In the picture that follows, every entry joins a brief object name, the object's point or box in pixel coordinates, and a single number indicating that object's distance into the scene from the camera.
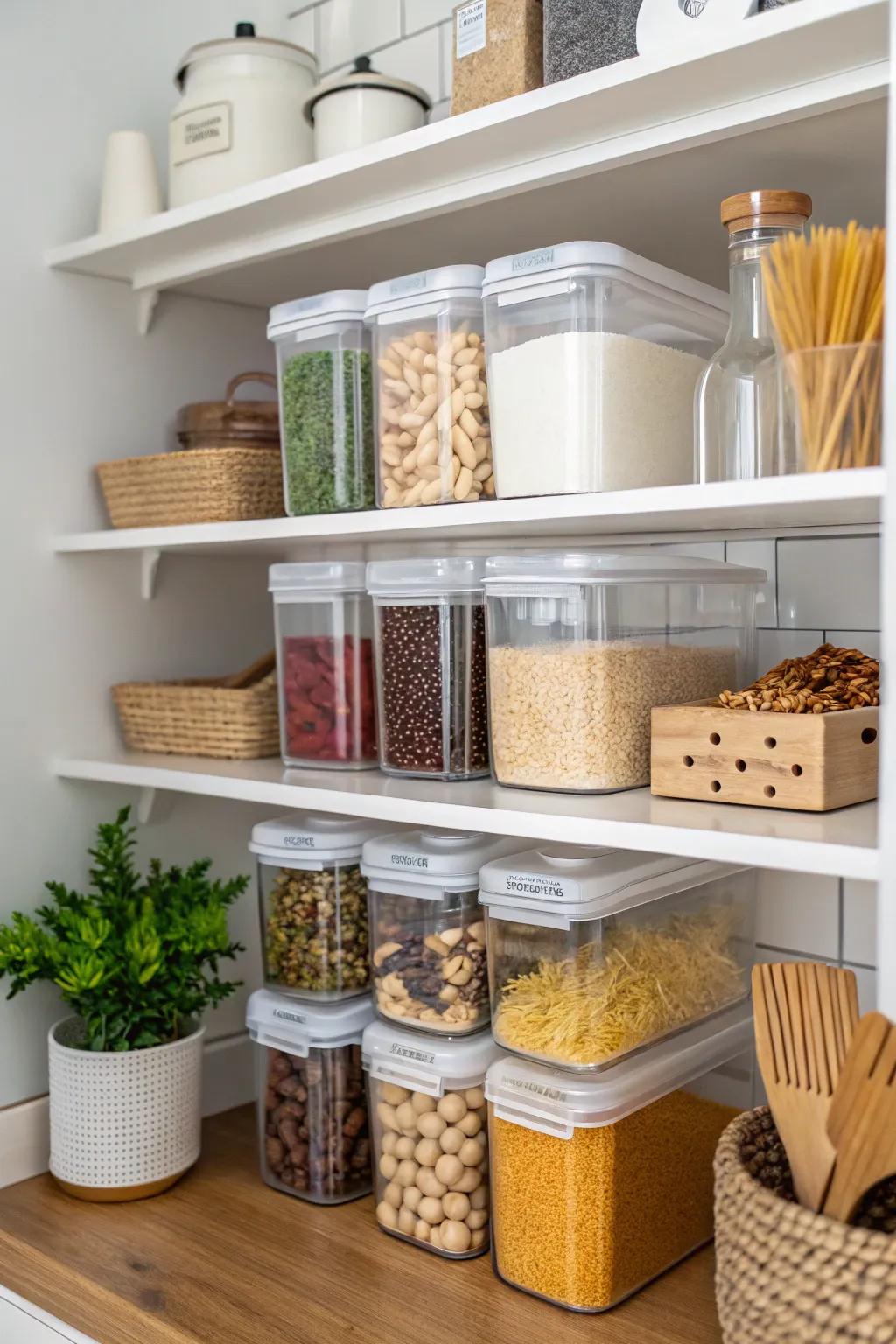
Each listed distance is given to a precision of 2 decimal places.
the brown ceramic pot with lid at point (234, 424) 1.58
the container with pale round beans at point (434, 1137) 1.28
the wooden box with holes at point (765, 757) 1.05
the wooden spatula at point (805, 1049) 0.91
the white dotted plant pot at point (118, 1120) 1.45
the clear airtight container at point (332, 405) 1.35
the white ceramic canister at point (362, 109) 1.37
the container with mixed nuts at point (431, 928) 1.30
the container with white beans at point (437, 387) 1.24
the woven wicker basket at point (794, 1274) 0.82
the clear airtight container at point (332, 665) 1.45
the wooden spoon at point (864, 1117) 0.86
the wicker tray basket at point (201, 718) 1.56
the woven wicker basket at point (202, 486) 1.50
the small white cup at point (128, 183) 1.56
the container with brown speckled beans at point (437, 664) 1.33
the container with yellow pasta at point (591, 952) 1.18
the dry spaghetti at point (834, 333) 0.94
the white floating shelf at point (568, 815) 0.95
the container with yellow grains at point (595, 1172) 1.17
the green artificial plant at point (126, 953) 1.45
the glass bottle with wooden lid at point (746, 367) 1.05
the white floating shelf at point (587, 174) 0.99
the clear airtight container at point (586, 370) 1.13
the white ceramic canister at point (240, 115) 1.48
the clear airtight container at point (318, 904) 1.42
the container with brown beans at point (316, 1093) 1.42
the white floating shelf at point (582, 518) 0.97
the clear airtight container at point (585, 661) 1.18
